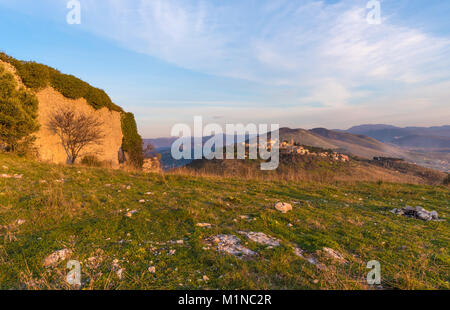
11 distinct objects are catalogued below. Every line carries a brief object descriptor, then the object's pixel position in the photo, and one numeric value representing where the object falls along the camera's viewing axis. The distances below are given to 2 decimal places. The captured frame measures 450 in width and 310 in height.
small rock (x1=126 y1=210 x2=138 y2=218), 4.47
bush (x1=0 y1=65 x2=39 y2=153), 10.56
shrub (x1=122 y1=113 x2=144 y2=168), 21.80
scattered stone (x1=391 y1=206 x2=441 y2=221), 5.87
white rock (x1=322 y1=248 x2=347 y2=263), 3.24
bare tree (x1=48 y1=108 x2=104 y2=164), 13.48
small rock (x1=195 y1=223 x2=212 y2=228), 4.28
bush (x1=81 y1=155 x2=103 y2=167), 16.58
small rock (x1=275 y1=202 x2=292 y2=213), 5.50
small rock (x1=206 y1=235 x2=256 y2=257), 3.27
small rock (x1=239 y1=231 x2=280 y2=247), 3.69
